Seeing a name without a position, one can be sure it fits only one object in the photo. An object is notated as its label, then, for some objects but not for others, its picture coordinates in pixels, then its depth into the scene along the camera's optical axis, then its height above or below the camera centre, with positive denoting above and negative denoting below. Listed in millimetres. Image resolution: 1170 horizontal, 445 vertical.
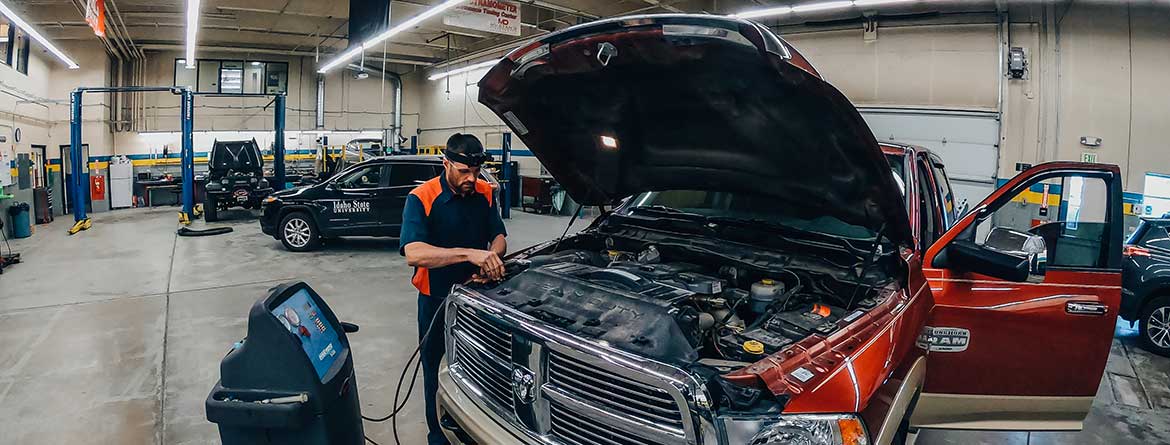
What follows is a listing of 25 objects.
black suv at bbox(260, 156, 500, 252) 8289 -143
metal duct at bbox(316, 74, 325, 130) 19328 +2959
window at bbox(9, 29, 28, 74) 11477 +2672
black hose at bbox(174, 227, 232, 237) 9758 -652
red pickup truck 1557 -296
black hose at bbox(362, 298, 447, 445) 2428 -555
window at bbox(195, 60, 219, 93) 17531 +3343
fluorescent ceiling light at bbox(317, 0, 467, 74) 8305 +2639
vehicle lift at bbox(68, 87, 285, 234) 10164 +630
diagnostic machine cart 1844 -599
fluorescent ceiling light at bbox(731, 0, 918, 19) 7590 +2528
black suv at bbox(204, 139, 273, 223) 11219 +275
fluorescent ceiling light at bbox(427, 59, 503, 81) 13926 +2965
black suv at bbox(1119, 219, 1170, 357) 4562 -640
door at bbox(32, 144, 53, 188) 12637 +463
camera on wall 8656 +1974
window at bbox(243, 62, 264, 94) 17969 +3384
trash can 9508 -459
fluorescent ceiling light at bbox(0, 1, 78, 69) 8092 +2439
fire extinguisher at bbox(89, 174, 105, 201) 14039 +63
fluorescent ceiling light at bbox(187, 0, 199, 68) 8191 +2599
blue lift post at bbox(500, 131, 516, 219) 12059 +365
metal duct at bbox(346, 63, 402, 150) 20473 +3163
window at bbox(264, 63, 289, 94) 18297 +3458
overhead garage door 9164 +943
